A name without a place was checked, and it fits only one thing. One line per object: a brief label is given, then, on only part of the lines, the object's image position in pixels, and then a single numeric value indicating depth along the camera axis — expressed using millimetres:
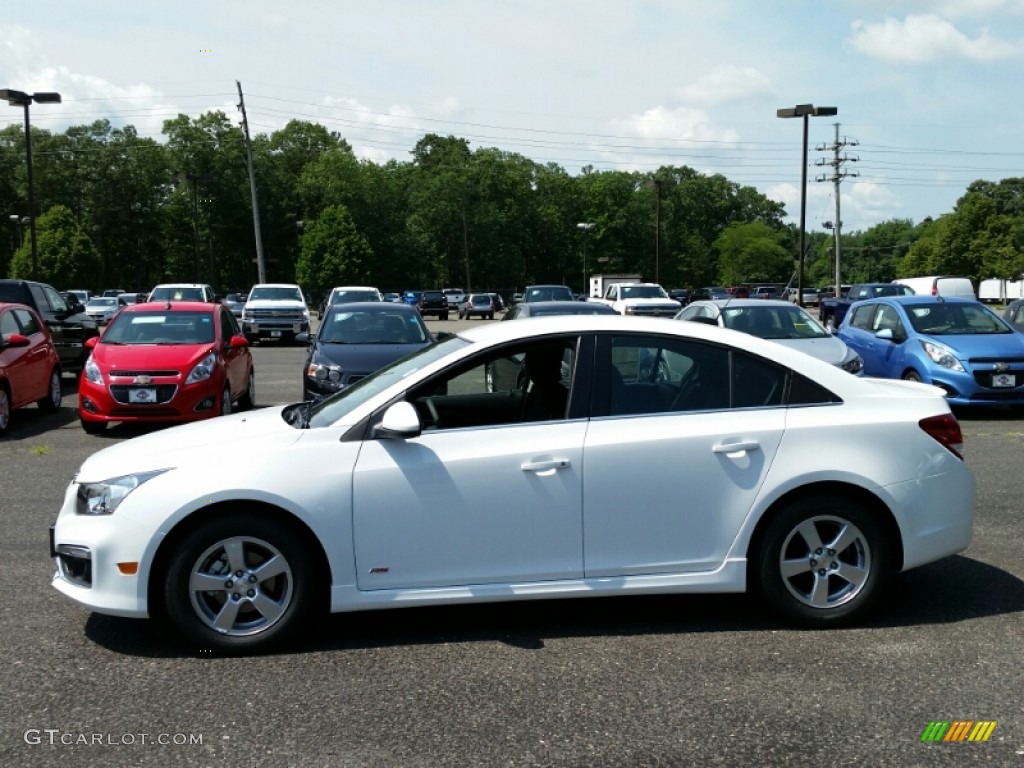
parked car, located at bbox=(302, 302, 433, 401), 12539
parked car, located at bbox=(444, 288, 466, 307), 74625
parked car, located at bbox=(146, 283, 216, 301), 31500
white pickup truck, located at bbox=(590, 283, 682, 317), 29781
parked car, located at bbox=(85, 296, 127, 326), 53522
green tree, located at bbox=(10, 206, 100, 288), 85125
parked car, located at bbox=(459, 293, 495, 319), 62719
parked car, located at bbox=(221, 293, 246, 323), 56281
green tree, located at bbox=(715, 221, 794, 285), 131500
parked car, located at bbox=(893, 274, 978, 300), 39938
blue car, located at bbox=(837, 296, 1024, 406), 13375
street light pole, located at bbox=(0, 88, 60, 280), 34125
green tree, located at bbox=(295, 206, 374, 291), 89875
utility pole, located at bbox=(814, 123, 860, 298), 65625
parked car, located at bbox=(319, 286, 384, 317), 32312
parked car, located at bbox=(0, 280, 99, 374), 18203
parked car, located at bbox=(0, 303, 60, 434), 12602
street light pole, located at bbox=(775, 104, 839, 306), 34156
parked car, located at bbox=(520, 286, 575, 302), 33500
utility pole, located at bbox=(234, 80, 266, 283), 52975
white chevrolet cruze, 4699
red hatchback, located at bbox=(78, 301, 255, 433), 11805
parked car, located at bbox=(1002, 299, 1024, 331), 17438
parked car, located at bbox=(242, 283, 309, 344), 31391
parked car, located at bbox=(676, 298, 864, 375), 14242
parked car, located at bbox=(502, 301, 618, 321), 17016
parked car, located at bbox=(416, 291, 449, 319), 60941
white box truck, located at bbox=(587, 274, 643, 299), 63375
